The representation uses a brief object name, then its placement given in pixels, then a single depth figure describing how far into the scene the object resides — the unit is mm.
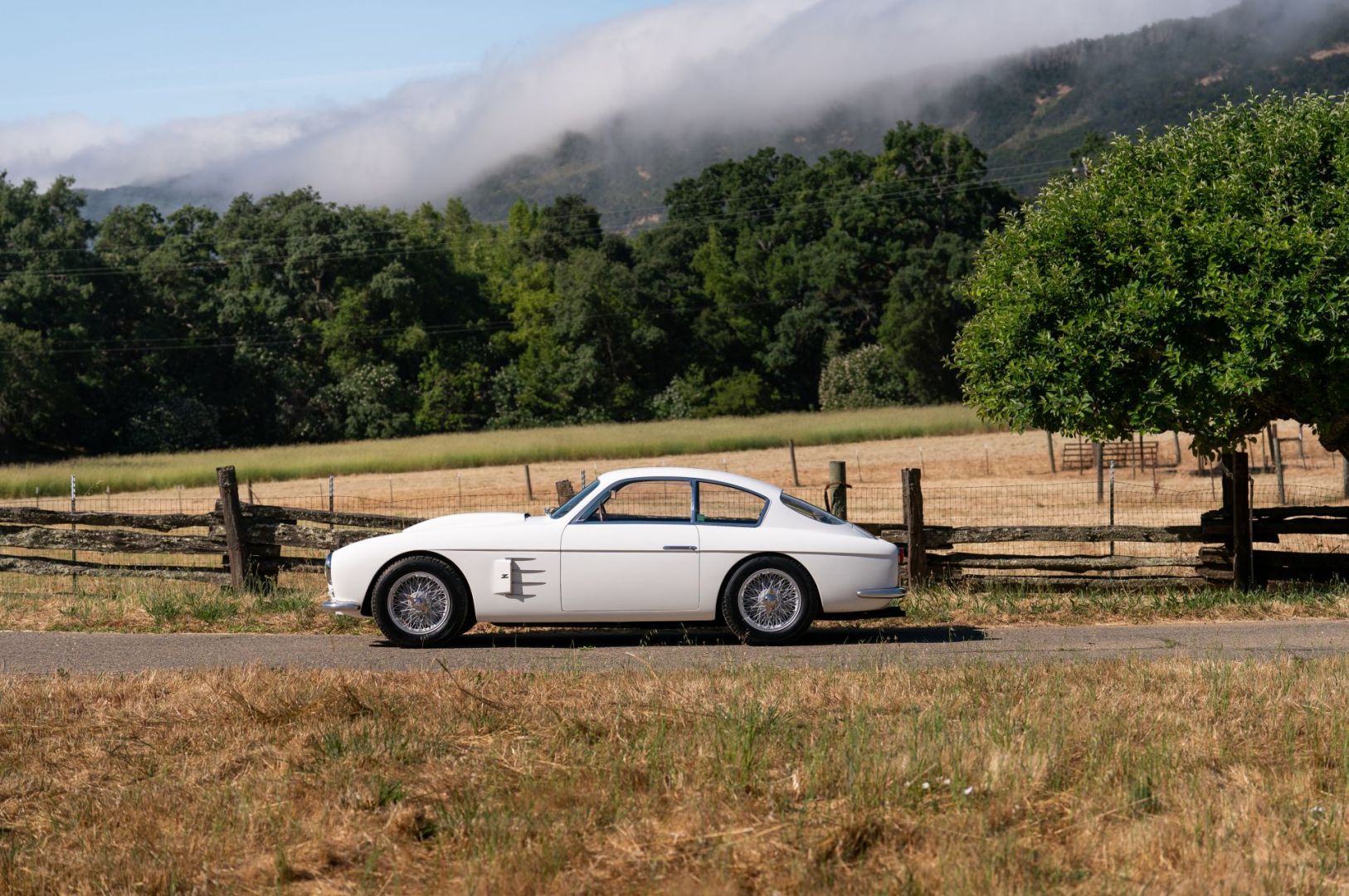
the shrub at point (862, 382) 78125
